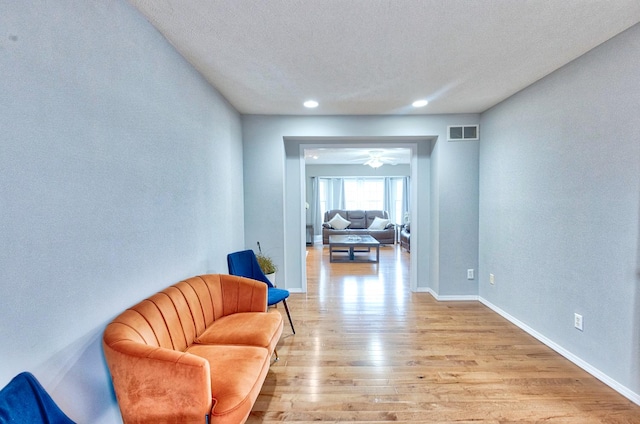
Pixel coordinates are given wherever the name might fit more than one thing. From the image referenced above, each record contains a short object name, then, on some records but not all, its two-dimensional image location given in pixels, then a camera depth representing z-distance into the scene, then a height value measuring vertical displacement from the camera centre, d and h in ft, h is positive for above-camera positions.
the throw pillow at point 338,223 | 27.40 -2.02
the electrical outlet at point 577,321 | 7.26 -3.26
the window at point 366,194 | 30.76 +0.95
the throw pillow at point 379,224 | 26.81 -2.14
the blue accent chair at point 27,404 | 2.89 -2.18
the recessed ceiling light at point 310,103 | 10.31 +3.84
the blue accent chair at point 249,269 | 8.86 -2.26
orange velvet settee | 4.02 -2.78
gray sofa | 25.89 -2.39
